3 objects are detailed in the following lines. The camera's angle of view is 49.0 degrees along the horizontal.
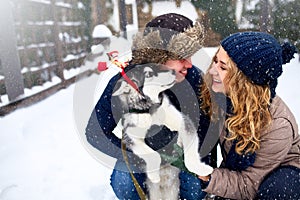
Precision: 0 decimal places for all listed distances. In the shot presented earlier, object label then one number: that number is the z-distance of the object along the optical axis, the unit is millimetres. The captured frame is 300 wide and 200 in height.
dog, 1229
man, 1304
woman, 1342
